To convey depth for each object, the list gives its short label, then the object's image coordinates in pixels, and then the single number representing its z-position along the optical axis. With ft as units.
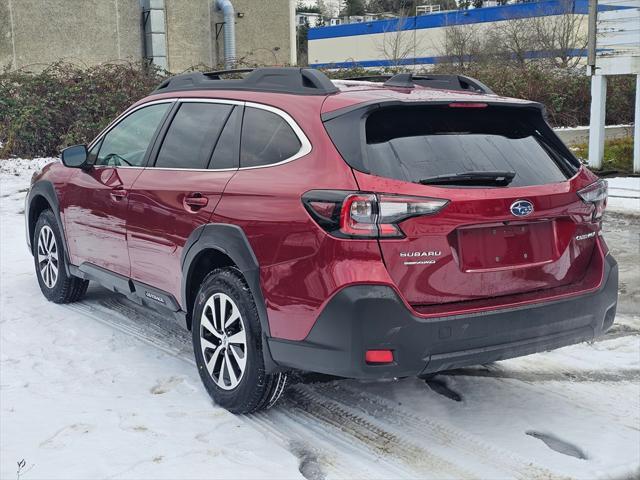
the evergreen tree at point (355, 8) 282.97
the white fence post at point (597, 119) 45.06
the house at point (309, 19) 287.79
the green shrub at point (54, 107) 45.19
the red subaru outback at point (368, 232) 11.16
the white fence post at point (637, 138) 43.11
